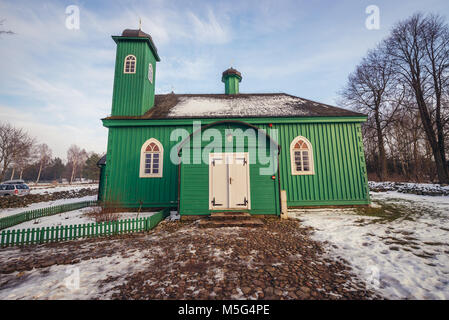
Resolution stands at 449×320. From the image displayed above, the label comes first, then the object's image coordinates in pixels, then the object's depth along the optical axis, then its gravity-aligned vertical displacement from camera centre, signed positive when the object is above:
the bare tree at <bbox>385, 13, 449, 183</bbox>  16.25 +10.03
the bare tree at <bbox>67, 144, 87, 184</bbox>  67.43 +9.91
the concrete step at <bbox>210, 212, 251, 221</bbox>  7.85 -1.55
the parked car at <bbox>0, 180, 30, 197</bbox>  17.86 -0.85
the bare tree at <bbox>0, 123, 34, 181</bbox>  27.82 +6.05
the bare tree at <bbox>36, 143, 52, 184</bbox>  51.78 +8.09
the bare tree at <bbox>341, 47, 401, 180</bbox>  21.11 +10.14
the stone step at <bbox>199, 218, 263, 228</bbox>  7.25 -1.75
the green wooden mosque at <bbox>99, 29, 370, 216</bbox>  8.42 +1.50
